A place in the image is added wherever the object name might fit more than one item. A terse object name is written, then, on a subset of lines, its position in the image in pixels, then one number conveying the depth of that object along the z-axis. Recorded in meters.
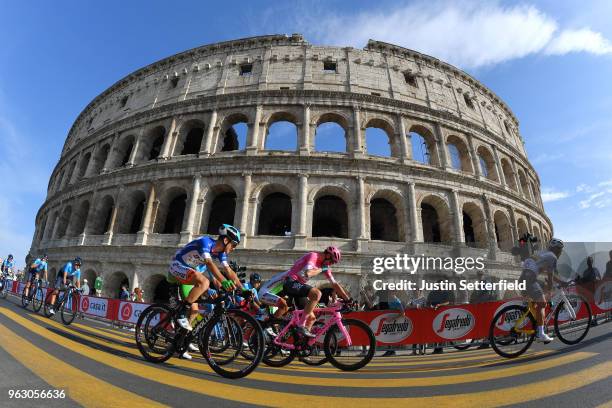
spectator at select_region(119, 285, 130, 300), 12.81
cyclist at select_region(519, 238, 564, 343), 4.56
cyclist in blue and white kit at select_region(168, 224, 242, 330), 3.63
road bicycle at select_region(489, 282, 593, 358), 4.59
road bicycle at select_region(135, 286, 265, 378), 3.43
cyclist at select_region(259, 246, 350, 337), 4.01
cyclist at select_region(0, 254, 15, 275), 13.03
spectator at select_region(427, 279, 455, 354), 14.72
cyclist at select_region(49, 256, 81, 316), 7.87
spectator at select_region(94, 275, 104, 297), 15.17
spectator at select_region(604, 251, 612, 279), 6.27
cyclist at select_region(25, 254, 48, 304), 9.75
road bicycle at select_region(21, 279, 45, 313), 9.29
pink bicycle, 3.90
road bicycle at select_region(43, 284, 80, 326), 7.09
